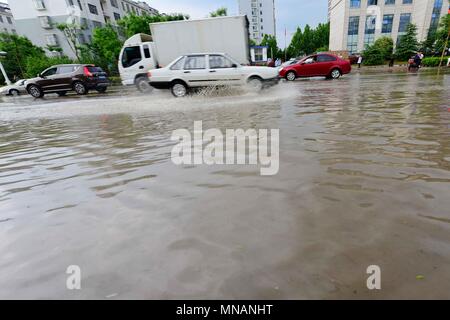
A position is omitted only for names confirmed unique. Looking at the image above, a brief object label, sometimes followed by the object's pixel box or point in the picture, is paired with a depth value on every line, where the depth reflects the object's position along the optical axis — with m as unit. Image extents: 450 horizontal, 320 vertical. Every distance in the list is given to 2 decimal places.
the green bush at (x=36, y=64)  26.22
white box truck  11.22
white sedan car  9.53
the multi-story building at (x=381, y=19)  40.50
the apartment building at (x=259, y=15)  93.81
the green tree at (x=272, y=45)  63.75
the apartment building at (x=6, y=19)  49.97
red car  14.51
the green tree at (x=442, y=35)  27.73
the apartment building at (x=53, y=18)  36.81
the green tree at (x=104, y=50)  27.34
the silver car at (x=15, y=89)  19.65
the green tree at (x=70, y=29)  29.89
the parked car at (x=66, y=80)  13.17
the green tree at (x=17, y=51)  30.47
